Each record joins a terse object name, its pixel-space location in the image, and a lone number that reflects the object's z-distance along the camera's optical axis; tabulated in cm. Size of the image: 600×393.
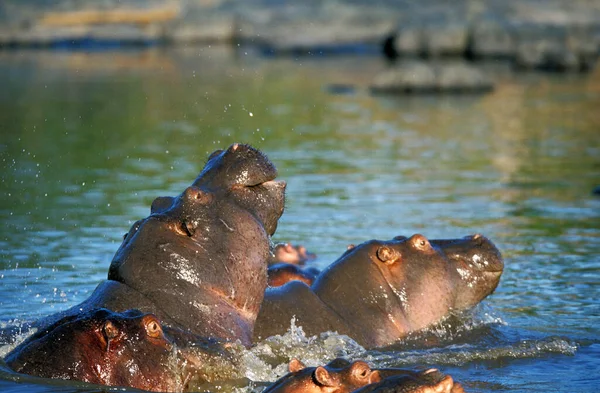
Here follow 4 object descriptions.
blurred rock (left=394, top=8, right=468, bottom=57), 8319
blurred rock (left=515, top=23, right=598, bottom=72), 7187
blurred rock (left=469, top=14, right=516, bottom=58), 8212
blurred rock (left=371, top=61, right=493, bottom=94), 6031
